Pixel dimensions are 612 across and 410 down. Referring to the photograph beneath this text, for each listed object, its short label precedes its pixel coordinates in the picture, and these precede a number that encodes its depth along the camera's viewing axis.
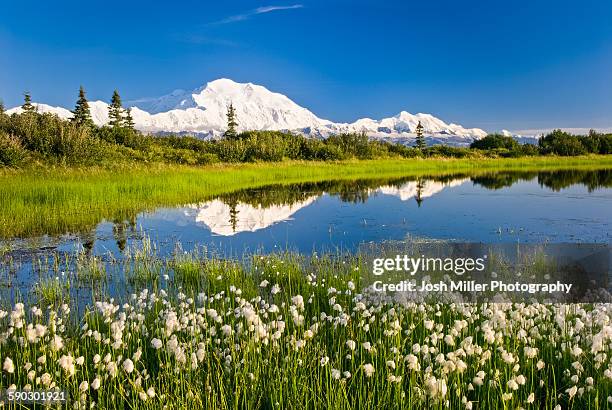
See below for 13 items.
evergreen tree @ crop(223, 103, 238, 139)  91.56
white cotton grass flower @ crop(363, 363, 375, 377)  4.03
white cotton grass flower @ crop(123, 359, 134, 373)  4.01
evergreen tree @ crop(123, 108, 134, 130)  79.19
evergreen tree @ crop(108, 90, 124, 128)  73.94
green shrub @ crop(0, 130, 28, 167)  27.44
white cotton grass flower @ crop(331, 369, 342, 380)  3.99
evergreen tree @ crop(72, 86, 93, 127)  70.50
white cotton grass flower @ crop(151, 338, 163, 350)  4.62
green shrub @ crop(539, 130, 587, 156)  83.69
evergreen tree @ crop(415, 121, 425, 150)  112.19
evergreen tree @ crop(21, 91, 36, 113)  77.44
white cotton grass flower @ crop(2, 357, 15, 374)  3.99
